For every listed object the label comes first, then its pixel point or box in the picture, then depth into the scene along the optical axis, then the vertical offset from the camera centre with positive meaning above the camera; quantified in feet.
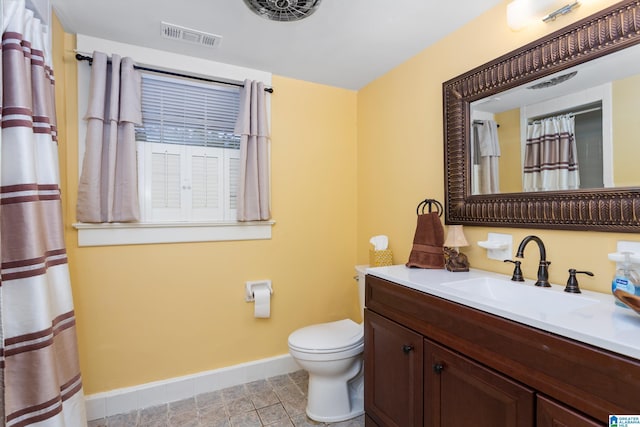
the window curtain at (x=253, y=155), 7.14 +1.26
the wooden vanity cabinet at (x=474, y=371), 2.67 -1.86
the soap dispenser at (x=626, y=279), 3.29 -0.87
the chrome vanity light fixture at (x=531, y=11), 4.25 +2.70
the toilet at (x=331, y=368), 5.79 -3.12
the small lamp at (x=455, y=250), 5.40 -0.84
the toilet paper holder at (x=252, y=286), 7.41 -1.88
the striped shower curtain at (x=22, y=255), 3.76 -0.50
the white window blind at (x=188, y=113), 6.66 +2.21
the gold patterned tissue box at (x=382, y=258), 7.09 -1.20
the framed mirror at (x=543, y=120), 3.76 +1.21
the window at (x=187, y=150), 6.64 +1.35
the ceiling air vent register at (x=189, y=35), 5.75 +3.38
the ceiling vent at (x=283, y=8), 4.81 +3.19
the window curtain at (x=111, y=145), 5.90 +1.32
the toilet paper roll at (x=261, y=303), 7.25 -2.20
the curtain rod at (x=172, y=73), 5.92 +2.99
